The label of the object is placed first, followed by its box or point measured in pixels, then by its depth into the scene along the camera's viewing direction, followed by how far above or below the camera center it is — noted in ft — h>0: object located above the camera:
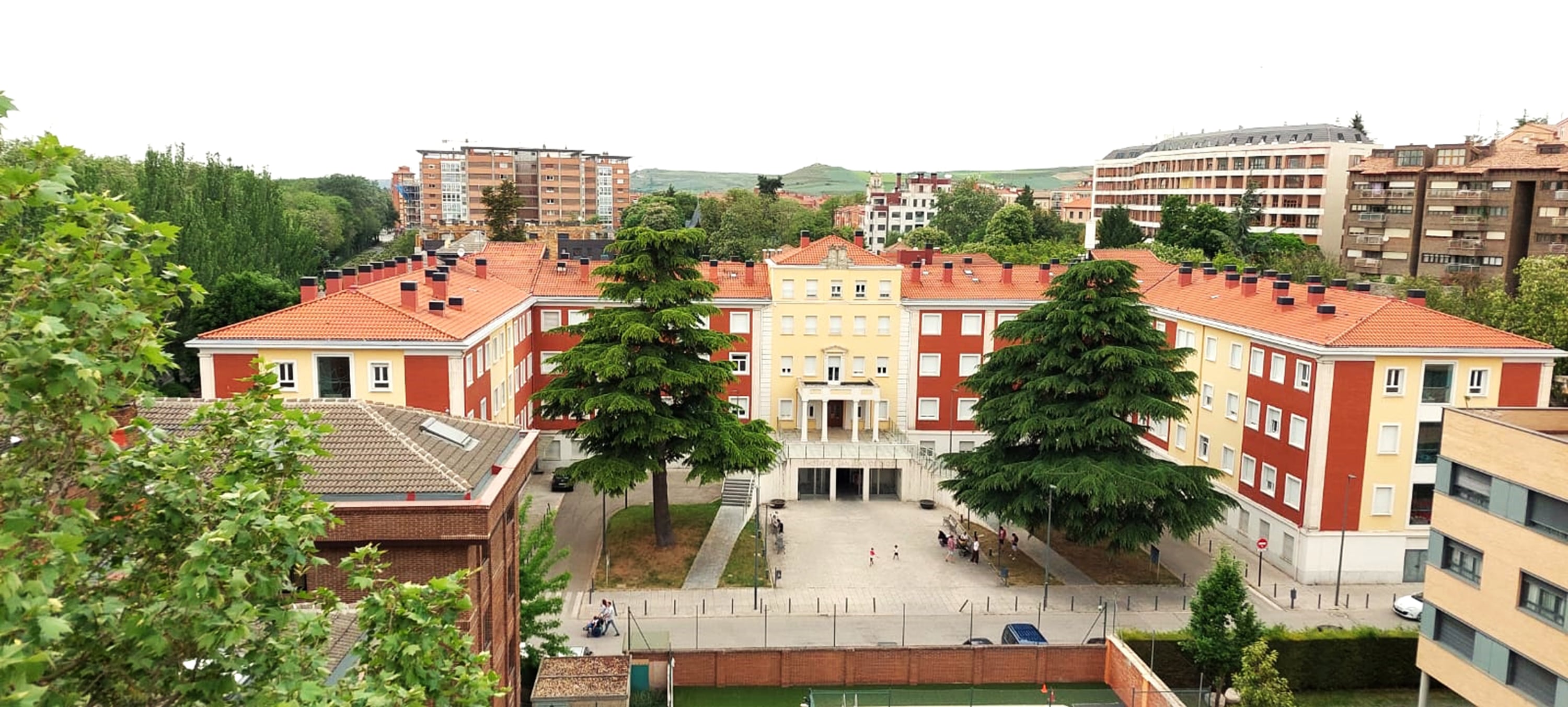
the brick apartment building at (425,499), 59.62 -16.97
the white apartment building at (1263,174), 328.49 +19.03
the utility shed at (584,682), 86.89 -39.87
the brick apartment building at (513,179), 592.60 +19.47
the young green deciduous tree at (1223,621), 96.99 -36.86
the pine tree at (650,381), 125.70 -20.33
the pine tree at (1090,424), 122.62 -24.52
